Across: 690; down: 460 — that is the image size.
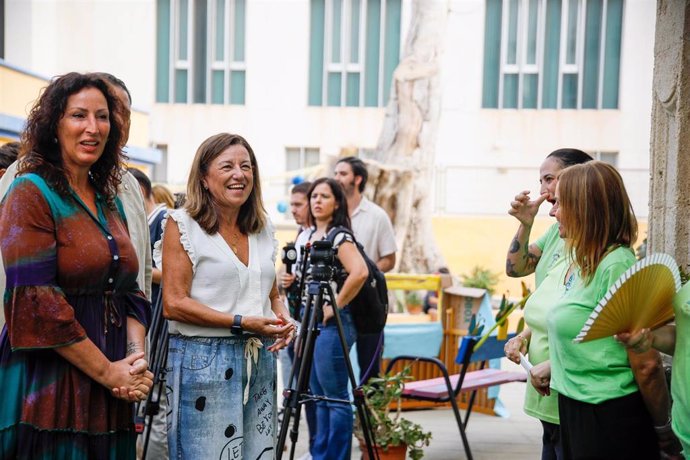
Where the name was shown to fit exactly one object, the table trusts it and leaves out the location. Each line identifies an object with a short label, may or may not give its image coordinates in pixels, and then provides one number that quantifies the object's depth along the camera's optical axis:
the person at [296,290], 5.43
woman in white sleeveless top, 3.41
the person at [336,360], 5.13
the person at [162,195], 5.93
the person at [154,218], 5.09
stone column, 3.72
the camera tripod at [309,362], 4.61
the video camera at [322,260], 4.64
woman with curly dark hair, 2.62
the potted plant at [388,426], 5.31
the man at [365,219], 6.41
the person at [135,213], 3.12
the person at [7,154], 4.05
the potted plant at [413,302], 13.29
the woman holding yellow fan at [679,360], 2.65
